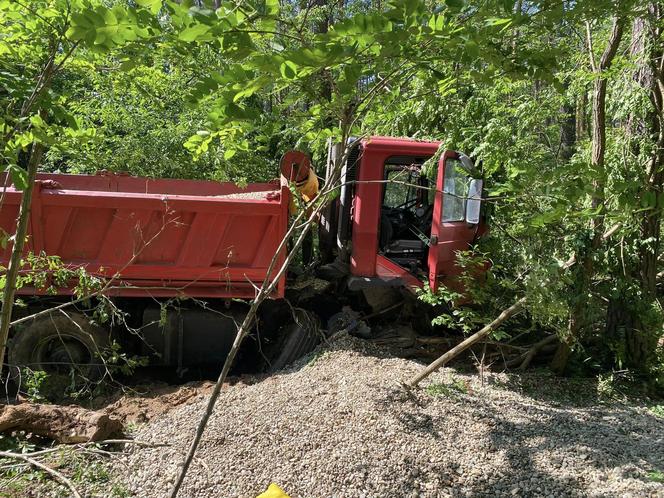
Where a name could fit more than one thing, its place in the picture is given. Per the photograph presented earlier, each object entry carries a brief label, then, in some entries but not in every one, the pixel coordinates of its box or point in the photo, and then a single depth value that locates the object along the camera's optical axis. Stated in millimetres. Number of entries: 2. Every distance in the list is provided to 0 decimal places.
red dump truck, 4625
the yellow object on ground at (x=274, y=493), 2611
